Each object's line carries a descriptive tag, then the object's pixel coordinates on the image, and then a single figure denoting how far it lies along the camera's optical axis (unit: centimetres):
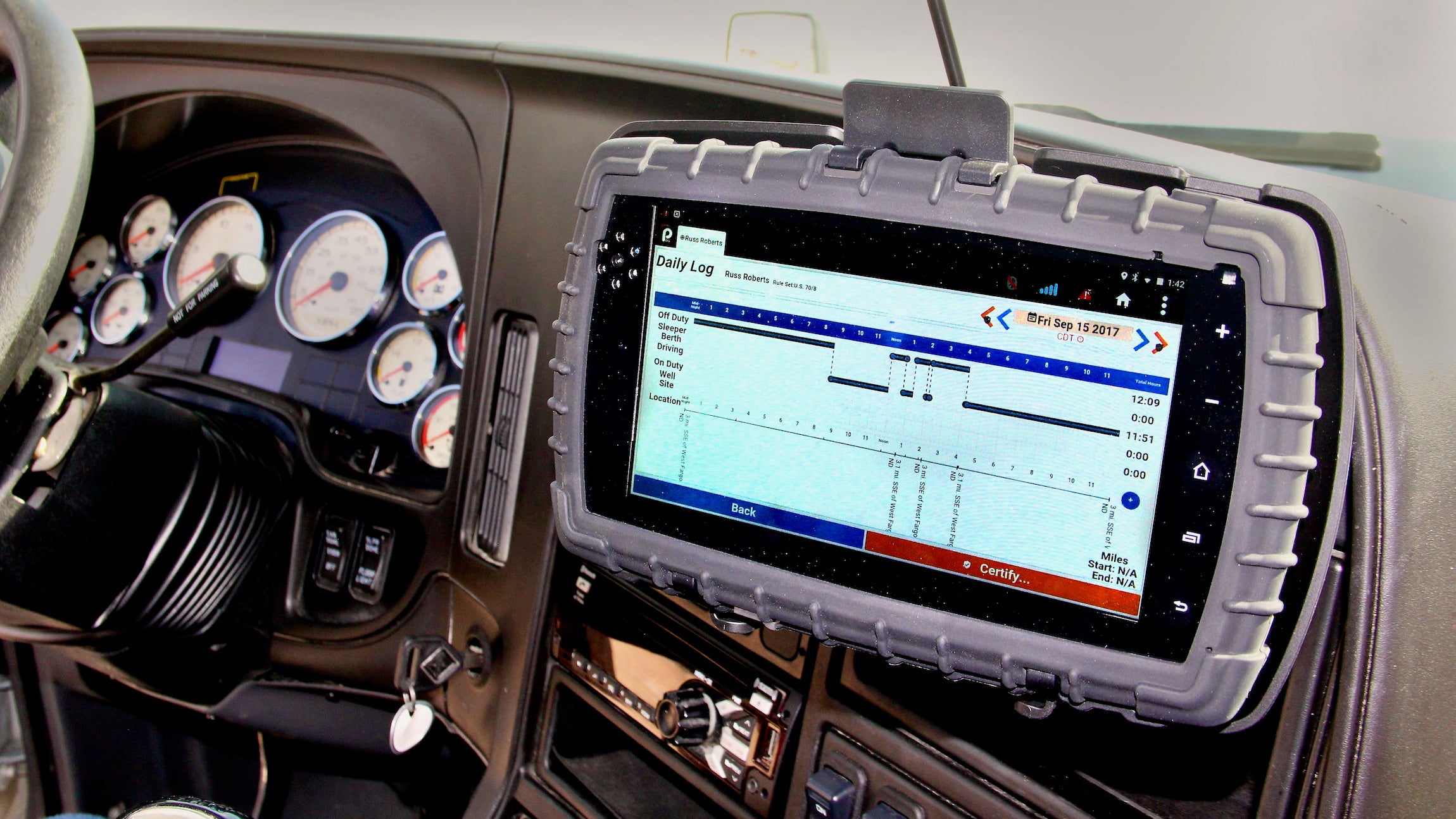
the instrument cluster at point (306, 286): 159
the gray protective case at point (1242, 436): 60
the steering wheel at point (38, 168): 90
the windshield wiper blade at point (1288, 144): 104
